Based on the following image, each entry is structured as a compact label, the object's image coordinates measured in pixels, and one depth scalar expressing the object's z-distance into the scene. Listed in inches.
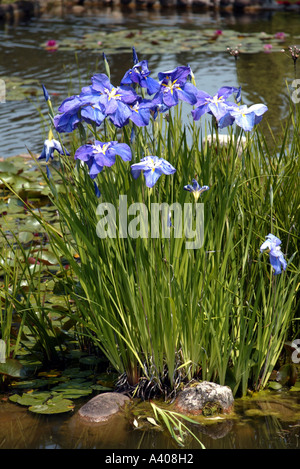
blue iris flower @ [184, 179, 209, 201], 155.5
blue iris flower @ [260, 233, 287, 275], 155.3
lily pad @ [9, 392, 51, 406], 177.8
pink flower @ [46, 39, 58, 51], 737.6
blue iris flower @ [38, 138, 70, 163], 170.6
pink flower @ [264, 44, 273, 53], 700.0
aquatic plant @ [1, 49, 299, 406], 164.9
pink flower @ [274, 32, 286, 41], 743.4
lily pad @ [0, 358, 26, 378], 188.4
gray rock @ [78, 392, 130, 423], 169.2
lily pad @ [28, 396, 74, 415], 173.3
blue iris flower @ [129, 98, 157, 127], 150.9
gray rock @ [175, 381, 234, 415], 169.0
